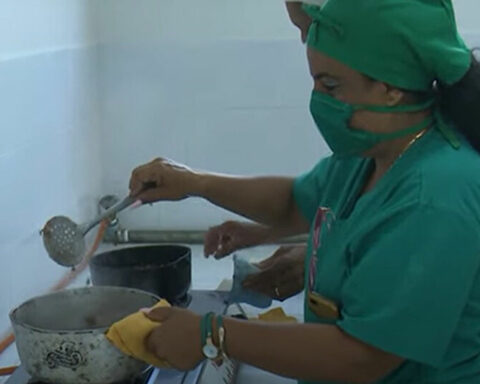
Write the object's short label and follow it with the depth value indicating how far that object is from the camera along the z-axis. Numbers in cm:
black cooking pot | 282
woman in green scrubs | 212
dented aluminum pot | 236
